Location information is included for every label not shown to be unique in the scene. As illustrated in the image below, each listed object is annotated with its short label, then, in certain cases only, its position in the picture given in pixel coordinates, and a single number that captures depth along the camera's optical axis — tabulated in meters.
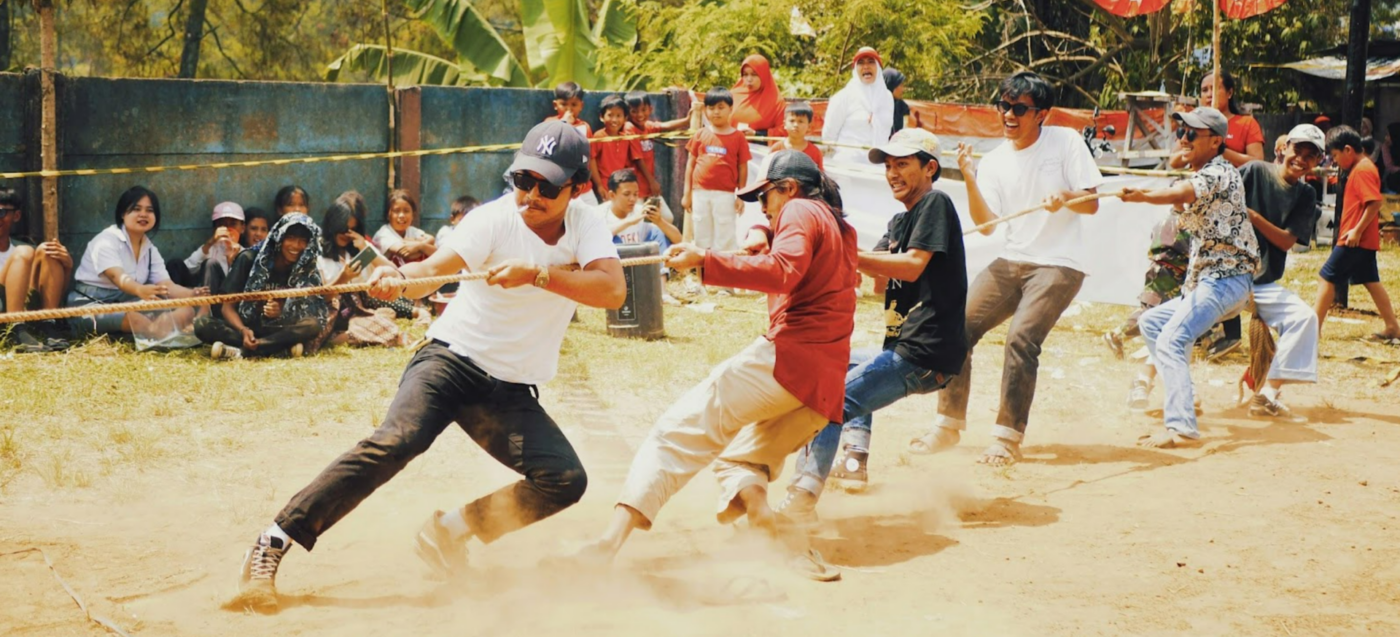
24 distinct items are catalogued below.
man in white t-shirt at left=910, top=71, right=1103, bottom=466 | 7.08
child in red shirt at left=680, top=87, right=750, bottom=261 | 12.41
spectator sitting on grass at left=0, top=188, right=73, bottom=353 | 9.27
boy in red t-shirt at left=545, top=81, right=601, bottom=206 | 12.62
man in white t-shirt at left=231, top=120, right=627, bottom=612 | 4.59
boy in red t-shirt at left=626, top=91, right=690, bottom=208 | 13.24
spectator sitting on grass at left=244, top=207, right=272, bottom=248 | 10.53
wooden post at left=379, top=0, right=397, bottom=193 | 12.10
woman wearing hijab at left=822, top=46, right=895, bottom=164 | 13.02
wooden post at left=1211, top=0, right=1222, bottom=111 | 11.20
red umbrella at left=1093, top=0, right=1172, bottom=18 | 15.18
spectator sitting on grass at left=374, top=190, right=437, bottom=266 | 10.83
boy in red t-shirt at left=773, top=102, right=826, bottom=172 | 11.60
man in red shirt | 4.95
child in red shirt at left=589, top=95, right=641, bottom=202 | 12.94
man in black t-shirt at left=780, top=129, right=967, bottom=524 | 5.96
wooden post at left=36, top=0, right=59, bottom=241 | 9.77
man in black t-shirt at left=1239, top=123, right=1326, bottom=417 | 8.16
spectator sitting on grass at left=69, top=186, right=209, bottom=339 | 9.47
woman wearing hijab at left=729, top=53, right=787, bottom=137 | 13.66
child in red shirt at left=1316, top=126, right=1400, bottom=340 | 10.60
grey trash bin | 10.52
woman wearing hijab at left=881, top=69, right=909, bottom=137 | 14.06
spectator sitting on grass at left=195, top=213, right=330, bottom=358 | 9.31
